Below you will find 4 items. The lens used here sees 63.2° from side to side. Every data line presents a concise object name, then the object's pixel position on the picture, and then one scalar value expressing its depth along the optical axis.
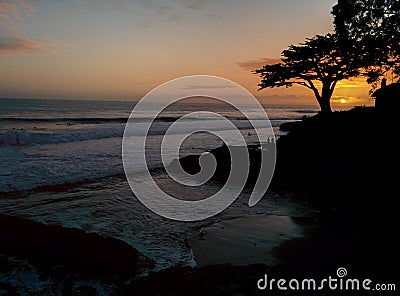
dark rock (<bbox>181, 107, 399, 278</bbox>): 5.84
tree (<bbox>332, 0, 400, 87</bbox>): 16.47
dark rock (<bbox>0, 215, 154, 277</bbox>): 5.54
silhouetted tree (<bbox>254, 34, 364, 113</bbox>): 21.05
